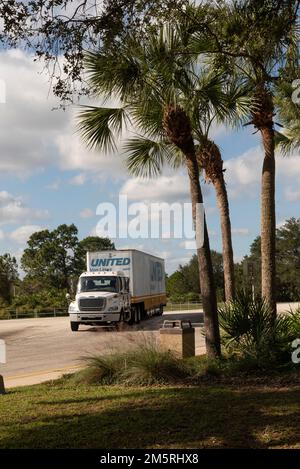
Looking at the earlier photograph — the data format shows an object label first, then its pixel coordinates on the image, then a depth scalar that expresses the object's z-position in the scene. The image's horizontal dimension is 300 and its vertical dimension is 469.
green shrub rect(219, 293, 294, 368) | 10.61
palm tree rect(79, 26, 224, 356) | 11.38
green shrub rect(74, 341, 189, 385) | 9.61
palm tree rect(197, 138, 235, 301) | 16.30
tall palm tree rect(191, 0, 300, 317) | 9.43
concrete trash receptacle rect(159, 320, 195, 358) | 12.17
